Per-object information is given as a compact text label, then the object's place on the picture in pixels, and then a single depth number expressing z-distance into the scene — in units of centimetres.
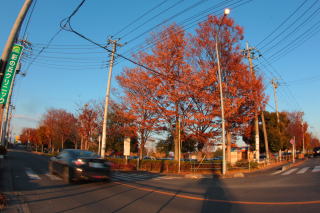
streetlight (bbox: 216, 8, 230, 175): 1632
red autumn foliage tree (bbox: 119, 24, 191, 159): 1922
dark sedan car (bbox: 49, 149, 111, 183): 899
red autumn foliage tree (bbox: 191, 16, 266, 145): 1877
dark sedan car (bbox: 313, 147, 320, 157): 4683
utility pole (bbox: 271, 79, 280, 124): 3917
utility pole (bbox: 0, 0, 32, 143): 622
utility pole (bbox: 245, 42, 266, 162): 2283
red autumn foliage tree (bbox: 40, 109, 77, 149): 4322
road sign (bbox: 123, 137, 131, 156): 2136
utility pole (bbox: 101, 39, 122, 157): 1888
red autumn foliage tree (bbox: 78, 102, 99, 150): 3312
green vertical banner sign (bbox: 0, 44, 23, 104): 1105
